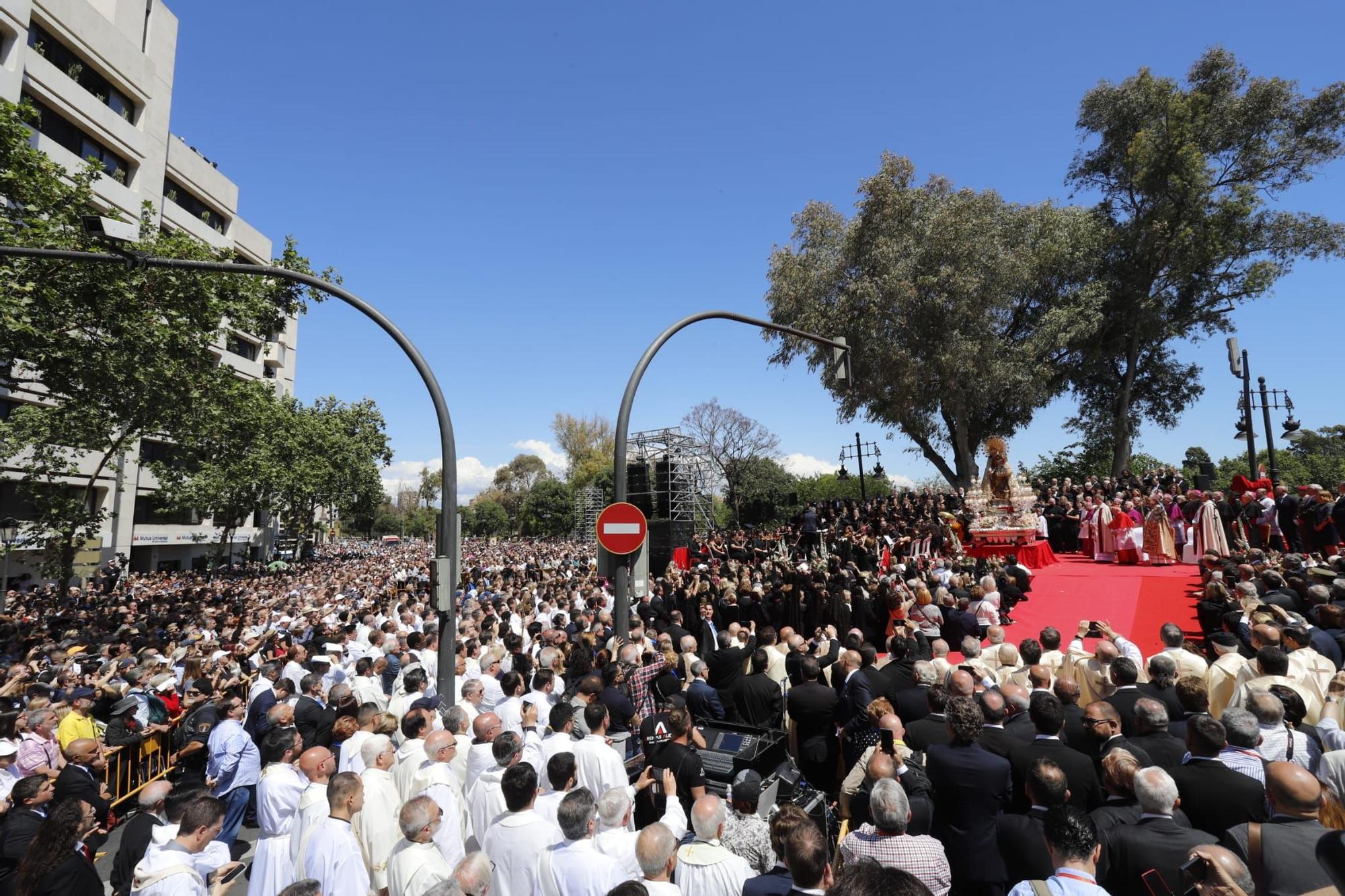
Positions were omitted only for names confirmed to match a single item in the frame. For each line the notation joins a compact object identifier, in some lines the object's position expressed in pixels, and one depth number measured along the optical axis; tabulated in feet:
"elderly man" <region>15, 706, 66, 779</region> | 19.84
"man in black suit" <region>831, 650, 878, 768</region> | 19.44
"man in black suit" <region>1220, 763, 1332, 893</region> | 9.41
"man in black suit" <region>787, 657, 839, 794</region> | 20.31
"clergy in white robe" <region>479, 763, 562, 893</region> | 12.92
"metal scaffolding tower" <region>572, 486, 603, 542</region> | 134.62
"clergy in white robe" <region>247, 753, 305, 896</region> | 16.19
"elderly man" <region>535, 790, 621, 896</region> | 11.93
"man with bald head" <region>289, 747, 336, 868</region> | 14.47
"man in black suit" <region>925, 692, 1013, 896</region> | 13.25
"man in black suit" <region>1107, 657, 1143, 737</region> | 16.94
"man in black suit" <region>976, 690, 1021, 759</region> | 14.84
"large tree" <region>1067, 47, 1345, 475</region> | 85.30
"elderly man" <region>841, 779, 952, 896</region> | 11.25
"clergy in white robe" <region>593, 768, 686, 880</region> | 12.28
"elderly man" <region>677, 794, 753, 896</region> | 11.14
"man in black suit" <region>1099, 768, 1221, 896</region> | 10.52
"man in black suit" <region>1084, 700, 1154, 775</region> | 14.40
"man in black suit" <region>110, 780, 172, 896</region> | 14.90
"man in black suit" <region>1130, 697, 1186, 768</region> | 14.15
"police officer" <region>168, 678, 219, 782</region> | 20.65
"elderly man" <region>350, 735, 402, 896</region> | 15.19
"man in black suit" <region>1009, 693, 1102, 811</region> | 13.55
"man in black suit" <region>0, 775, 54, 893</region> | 14.43
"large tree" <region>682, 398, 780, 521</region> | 163.32
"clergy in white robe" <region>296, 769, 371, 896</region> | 12.99
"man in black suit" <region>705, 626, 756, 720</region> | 25.57
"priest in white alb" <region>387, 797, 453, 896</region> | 12.30
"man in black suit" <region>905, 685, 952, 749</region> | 16.33
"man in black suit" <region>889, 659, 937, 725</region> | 19.45
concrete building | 87.97
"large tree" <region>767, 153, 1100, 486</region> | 81.46
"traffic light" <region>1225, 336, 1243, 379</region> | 62.03
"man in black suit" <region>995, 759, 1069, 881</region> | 11.46
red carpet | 36.63
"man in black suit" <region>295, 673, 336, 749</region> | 22.66
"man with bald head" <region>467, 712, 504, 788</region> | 16.94
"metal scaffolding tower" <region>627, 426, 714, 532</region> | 84.38
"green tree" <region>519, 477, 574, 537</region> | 215.92
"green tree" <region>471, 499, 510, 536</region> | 269.85
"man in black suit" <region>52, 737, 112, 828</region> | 17.47
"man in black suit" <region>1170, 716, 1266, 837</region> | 12.07
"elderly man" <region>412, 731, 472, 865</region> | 15.17
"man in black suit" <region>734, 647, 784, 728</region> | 21.75
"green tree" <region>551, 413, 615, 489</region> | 226.58
